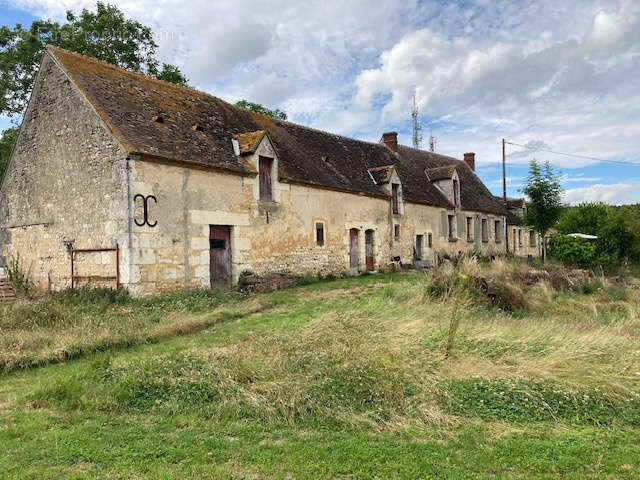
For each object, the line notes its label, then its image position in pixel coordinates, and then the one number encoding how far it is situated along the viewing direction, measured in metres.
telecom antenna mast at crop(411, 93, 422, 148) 40.09
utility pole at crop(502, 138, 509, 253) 29.55
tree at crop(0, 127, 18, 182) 20.75
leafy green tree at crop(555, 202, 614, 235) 29.88
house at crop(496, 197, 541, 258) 33.44
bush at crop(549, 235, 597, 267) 17.16
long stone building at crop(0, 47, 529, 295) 11.91
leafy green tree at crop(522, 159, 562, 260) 21.94
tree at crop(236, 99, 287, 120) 29.27
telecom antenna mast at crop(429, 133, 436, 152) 39.66
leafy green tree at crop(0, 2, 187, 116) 20.14
